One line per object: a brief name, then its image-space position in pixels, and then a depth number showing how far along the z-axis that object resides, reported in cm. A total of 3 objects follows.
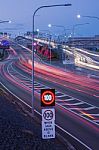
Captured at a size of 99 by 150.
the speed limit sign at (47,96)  2442
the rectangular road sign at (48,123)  2358
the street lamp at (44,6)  4027
